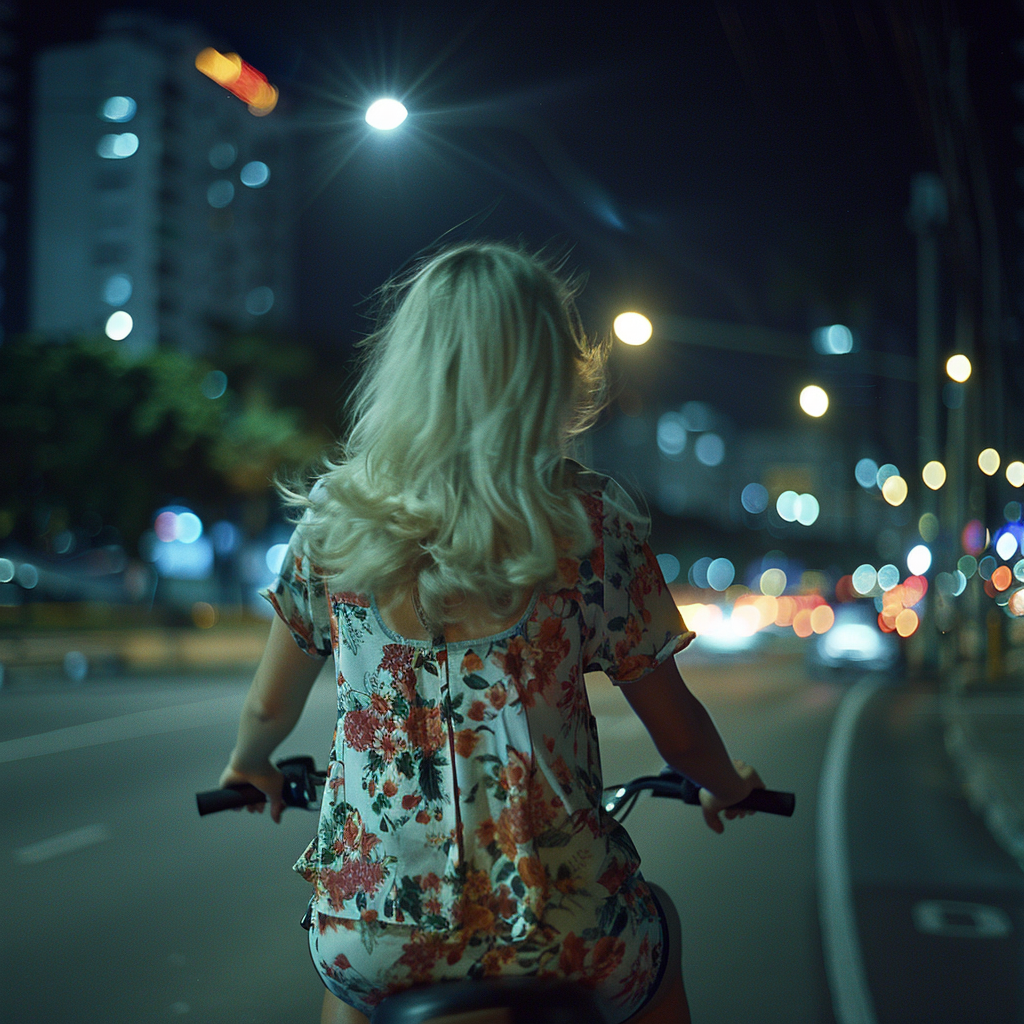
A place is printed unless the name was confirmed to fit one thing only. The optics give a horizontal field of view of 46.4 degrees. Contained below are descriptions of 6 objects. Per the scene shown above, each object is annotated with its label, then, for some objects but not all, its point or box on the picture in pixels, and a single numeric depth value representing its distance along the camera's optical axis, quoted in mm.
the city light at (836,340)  15399
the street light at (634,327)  12094
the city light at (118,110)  30844
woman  1672
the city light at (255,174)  87250
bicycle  1529
